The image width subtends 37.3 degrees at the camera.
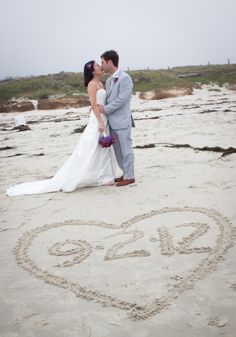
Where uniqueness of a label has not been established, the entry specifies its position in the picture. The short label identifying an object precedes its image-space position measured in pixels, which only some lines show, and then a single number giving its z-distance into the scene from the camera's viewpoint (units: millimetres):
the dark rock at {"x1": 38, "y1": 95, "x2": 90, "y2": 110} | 23984
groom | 5285
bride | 5398
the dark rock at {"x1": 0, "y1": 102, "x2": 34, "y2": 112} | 23750
